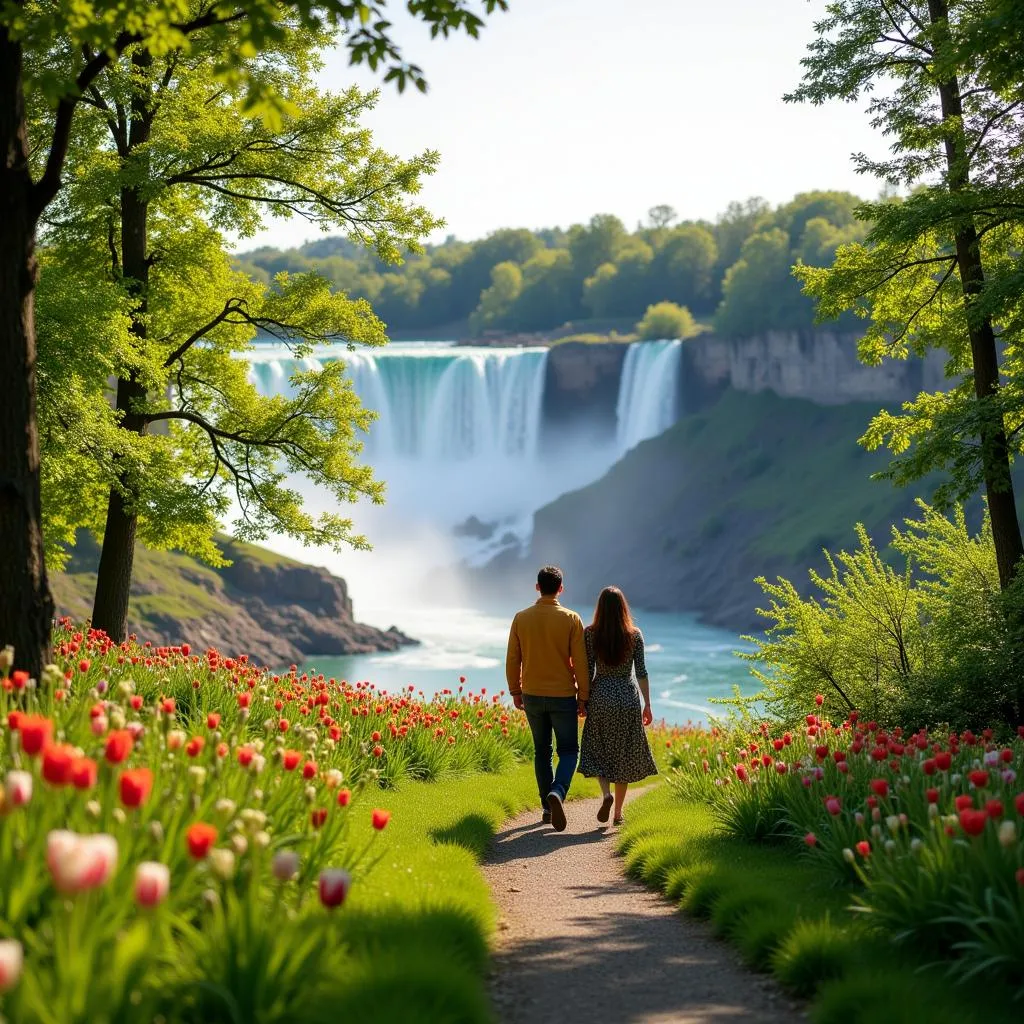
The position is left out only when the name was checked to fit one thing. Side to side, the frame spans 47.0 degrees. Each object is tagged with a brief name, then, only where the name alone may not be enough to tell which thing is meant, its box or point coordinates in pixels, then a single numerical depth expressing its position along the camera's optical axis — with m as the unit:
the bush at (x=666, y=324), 110.06
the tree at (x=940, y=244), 12.52
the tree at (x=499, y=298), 138.00
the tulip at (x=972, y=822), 5.20
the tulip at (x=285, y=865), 4.12
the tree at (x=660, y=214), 175.50
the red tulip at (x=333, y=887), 4.21
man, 10.17
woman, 10.42
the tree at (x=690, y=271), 132.25
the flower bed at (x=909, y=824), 5.16
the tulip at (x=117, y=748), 4.47
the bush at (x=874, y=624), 14.38
